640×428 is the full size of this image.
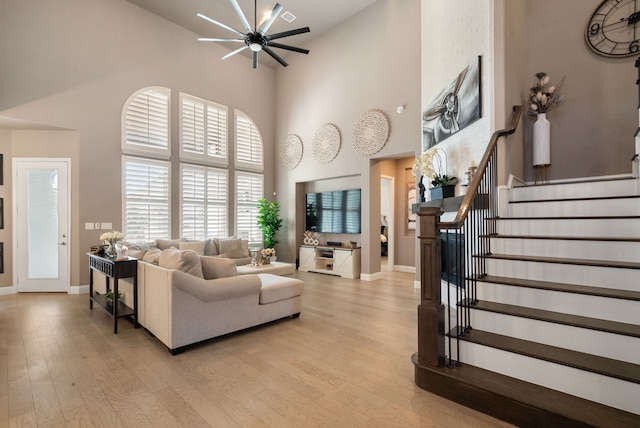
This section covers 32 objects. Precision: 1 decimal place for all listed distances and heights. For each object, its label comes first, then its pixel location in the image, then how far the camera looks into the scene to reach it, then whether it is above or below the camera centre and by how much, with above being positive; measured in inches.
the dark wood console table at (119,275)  135.6 -28.1
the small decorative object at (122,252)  151.8 -18.8
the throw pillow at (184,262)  119.3 -19.1
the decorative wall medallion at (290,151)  320.5 +71.8
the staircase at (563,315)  70.4 -30.3
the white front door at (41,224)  210.8 -5.6
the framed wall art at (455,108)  150.3 +63.4
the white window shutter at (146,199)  239.6 +14.4
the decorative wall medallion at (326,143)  284.8 +71.6
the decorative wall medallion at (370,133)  248.5 +71.8
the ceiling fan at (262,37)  171.3 +109.0
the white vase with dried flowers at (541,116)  149.9 +51.1
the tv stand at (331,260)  266.5 -44.0
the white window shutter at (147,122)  241.1 +80.2
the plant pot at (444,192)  168.1 +13.4
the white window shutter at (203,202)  275.6 +13.5
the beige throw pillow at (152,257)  139.1 -20.0
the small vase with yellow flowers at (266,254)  245.3 -32.6
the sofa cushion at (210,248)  265.5 -29.6
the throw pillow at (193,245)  246.2 -25.5
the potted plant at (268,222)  314.3 -7.1
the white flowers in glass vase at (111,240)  167.3 -14.0
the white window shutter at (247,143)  316.8 +80.3
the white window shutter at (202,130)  274.4 +83.9
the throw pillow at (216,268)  131.3 -23.4
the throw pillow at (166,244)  240.6 -23.1
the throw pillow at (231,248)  274.7 -30.7
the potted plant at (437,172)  169.2 +26.6
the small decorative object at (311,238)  304.8 -23.9
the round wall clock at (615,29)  149.2 +97.0
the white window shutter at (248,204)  317.4 +12.6
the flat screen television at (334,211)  274.2 +3.9
